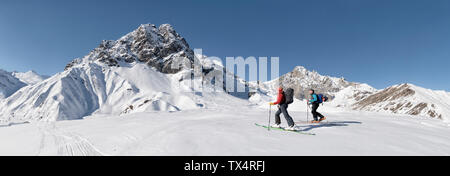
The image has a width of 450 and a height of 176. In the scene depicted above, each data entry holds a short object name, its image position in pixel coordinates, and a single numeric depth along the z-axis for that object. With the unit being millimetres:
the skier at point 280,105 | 7719
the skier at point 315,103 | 9500
